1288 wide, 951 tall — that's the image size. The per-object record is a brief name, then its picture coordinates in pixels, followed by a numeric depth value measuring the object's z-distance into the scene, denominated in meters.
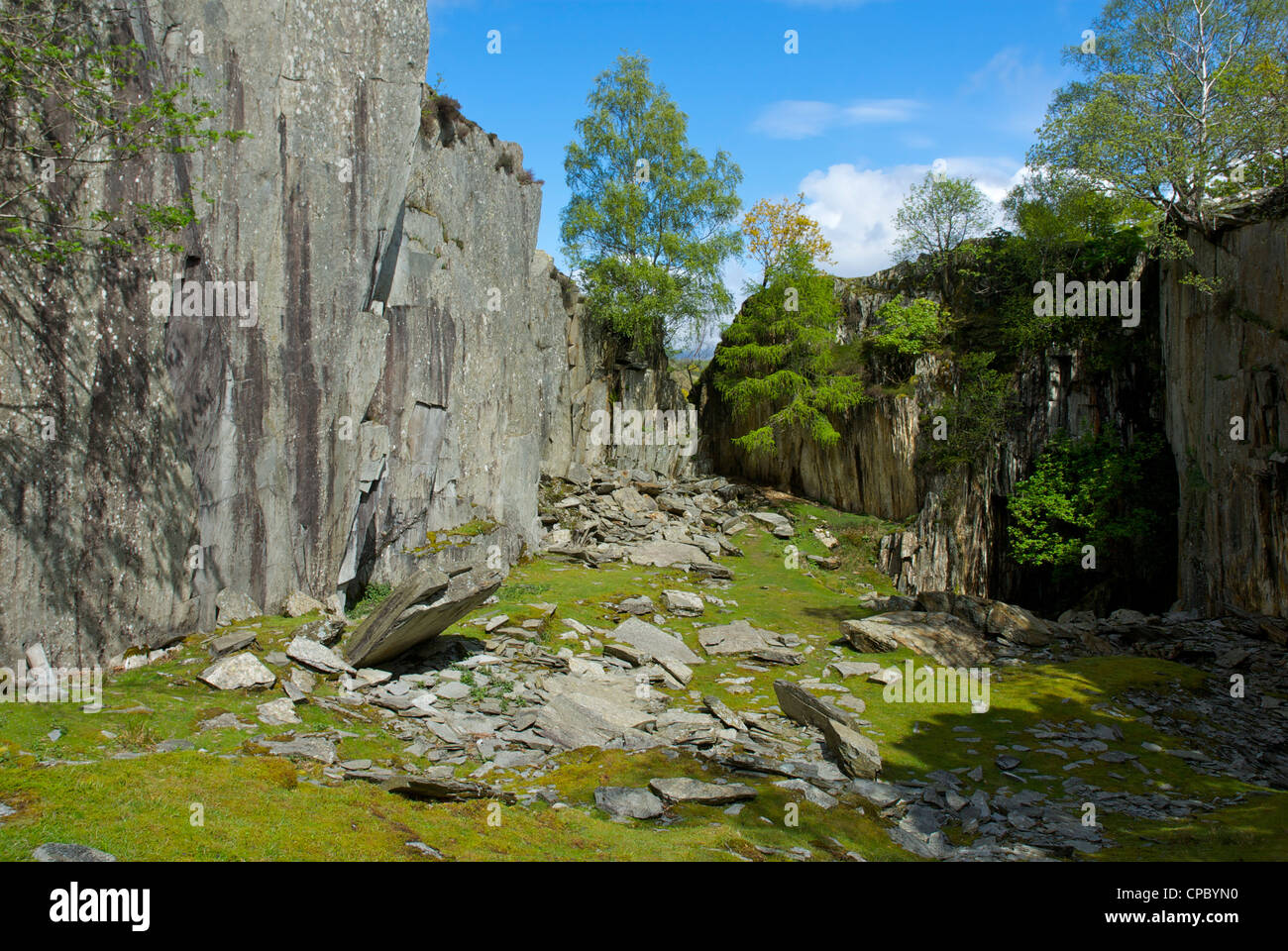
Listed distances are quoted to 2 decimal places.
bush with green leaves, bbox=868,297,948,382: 26.86
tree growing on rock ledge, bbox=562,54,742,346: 30.73
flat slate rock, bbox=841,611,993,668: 14.69
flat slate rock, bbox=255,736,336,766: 8.05
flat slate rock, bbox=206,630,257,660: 10.48
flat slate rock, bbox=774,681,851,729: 10.66
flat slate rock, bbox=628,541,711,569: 21.39
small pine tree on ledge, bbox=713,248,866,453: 27.98
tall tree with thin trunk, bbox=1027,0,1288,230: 17.41
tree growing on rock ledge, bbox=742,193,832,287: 31.09
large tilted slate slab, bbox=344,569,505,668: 10.68
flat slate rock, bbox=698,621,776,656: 14.76
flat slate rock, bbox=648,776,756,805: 7.89
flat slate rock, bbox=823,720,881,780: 9.26
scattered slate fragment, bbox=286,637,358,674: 10.48
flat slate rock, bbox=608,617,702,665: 14.21
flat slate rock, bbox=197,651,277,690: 9.74
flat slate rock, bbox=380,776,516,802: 7.35
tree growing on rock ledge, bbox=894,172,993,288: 27.52
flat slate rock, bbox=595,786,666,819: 7.55
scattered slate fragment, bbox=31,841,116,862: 4.87
